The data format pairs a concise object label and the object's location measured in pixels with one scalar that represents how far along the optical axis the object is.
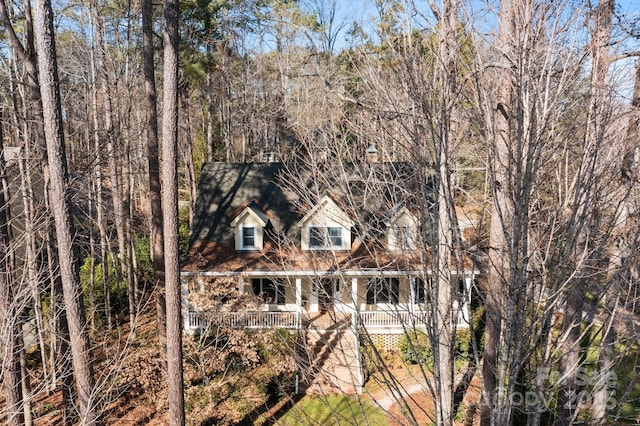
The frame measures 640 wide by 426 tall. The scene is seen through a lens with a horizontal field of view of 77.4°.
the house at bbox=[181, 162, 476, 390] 13.91
